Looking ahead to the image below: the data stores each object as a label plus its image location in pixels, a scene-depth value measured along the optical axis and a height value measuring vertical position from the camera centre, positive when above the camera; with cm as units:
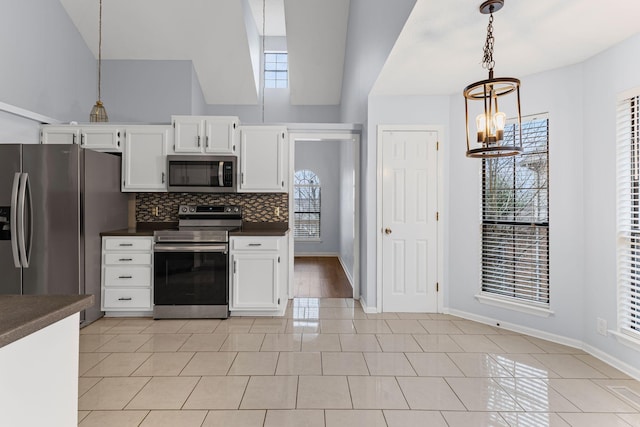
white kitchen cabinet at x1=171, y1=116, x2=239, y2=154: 418 +89
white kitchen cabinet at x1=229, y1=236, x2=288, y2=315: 392 -61
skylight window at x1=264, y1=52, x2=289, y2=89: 902 +358
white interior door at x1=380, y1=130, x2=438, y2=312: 414 +1
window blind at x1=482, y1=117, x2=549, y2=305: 342 -3
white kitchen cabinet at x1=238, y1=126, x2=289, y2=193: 427 +65
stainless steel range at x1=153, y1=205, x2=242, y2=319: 383 -60
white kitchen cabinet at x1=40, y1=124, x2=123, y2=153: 418 +88
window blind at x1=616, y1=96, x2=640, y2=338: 271 +3
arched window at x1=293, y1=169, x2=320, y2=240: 906 +24
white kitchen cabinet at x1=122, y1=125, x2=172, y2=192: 420 +64
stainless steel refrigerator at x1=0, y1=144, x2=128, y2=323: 330 -4
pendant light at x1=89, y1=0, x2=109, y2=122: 439 +118
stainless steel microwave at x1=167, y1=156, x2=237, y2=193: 416 +48
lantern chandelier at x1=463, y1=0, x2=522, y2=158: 189 +48
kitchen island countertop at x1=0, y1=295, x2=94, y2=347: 91 -27
